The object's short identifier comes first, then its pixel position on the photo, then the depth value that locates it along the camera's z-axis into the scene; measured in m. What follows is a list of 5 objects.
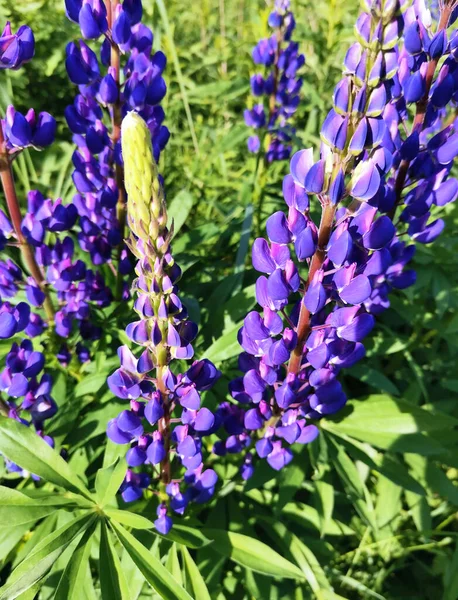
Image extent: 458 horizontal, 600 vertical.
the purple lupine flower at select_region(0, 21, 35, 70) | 0.30
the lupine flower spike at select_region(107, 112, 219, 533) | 0.21
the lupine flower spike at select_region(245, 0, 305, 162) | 0.60
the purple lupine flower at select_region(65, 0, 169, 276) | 0.34
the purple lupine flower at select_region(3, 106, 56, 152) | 0.31
